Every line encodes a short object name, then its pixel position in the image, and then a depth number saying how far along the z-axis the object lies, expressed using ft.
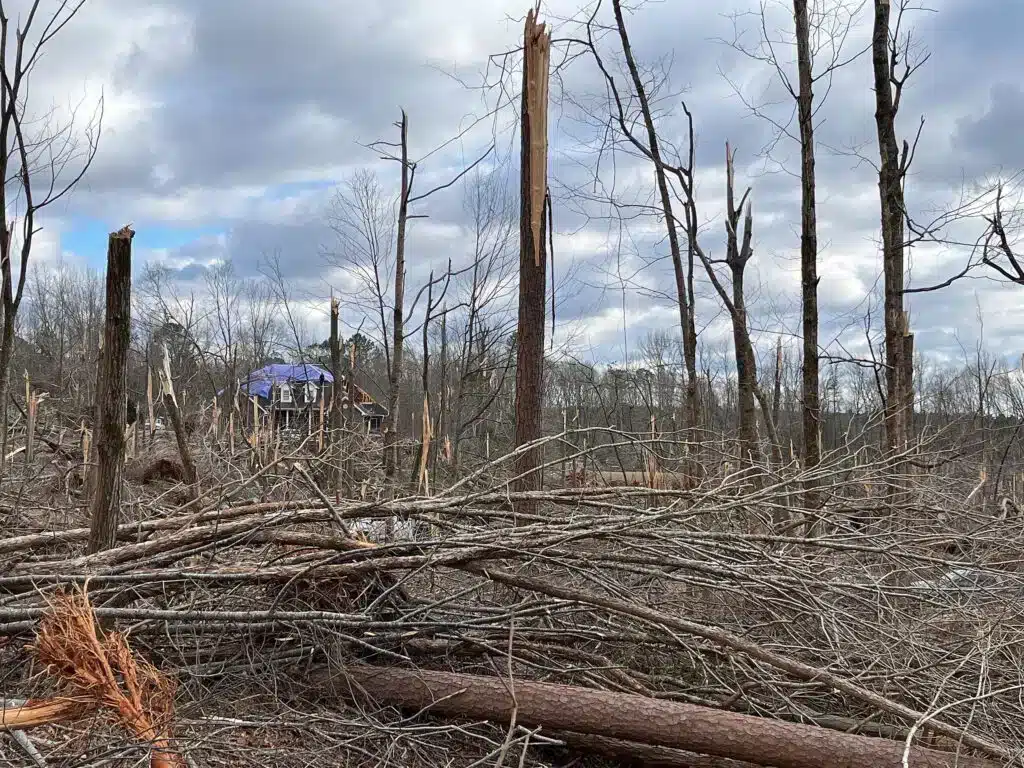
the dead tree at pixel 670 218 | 28.76
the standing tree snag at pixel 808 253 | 22.31
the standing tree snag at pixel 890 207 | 23.54
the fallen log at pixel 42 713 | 8.84
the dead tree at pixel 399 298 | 38.91
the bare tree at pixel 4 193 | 18.11
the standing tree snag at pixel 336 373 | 35.35
